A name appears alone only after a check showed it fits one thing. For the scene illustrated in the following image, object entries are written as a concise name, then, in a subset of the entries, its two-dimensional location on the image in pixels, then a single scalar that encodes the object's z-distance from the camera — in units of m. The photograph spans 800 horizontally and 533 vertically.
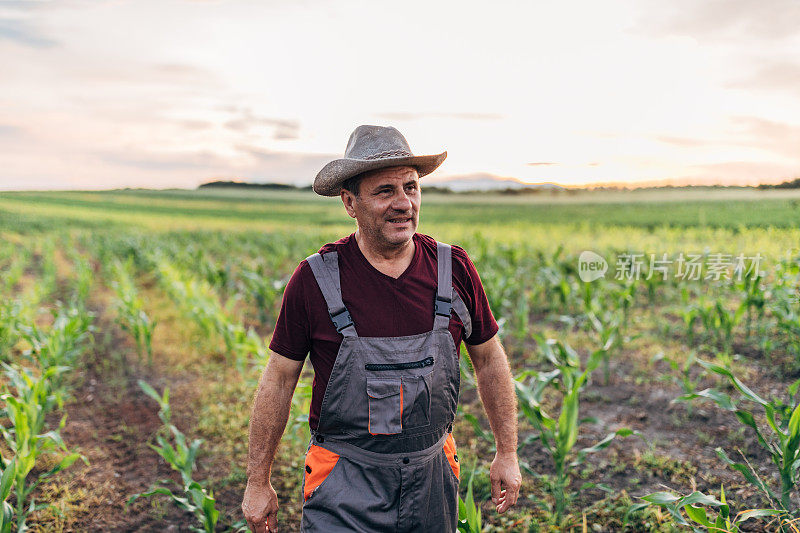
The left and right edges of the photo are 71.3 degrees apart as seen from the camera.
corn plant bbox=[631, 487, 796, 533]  2.44
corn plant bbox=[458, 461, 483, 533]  2.33
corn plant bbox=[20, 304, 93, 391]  5.14
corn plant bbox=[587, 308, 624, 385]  5.54
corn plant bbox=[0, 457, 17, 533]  2.85
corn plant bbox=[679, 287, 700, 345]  6.16
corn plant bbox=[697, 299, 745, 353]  5.99
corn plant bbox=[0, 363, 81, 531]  3.21
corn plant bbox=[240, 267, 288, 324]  8.23
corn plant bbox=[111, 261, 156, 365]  6.42
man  1.88
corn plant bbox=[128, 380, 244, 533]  3.01
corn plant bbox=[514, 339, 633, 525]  3.21
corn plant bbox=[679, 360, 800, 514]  2.87
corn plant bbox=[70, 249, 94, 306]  9.16
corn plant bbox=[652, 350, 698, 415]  4.47
